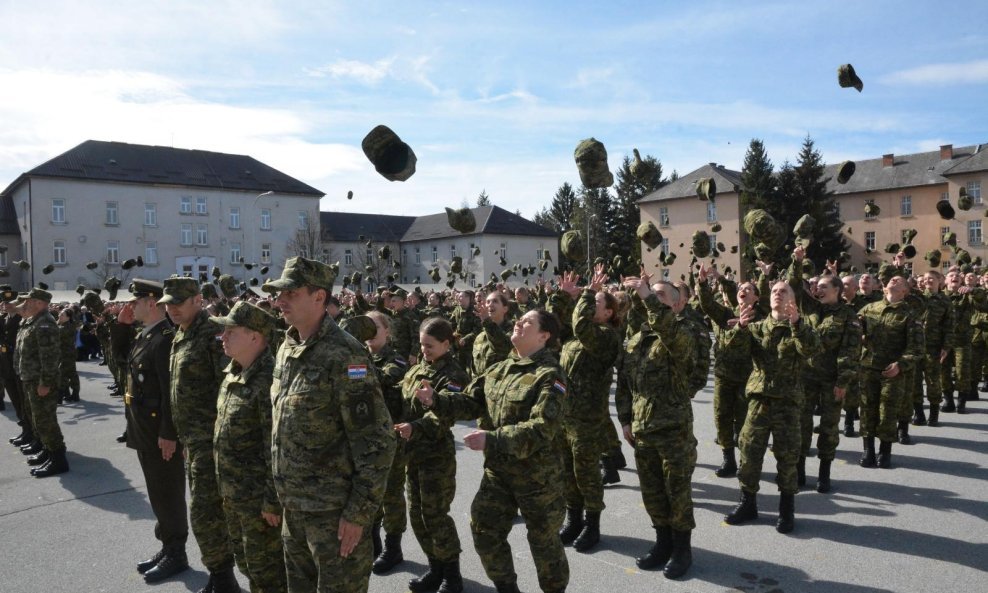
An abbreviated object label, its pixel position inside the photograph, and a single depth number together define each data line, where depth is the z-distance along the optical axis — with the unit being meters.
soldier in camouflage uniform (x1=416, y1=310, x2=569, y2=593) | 3.98
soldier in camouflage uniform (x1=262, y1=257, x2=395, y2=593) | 3.26
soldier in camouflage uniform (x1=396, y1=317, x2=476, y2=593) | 4.60
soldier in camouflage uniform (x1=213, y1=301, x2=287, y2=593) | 3.92
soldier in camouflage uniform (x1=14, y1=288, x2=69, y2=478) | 7.92
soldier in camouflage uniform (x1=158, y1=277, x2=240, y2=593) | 4.46
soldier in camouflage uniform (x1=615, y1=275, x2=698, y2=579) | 4.87
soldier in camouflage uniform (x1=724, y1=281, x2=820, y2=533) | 5.72
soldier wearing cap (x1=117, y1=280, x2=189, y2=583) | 5.02
